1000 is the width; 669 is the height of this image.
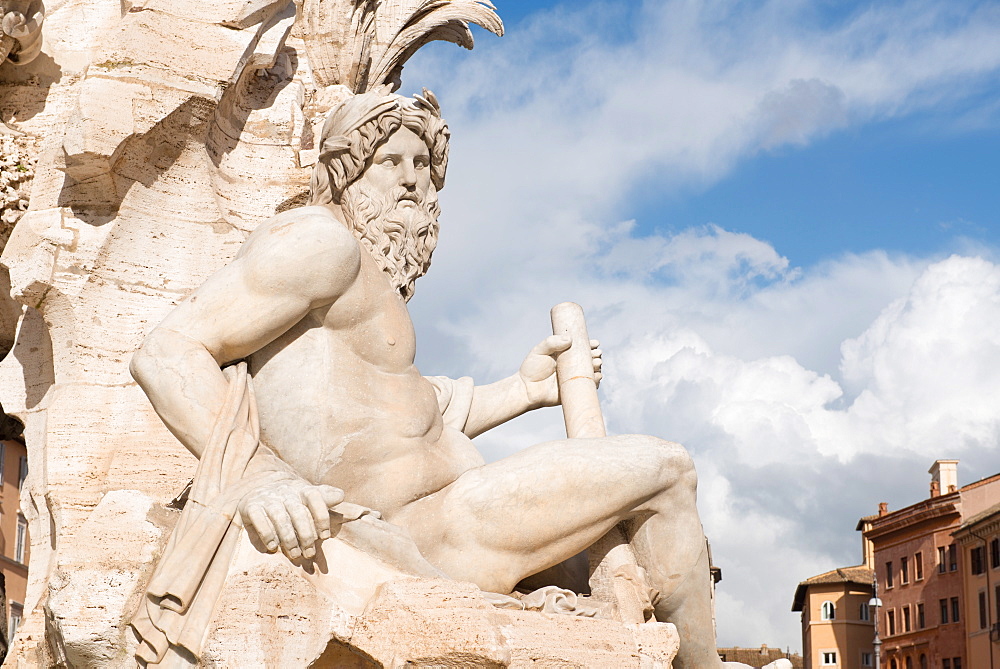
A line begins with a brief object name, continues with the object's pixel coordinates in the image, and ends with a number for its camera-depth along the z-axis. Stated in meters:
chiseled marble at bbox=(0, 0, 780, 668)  4.18
